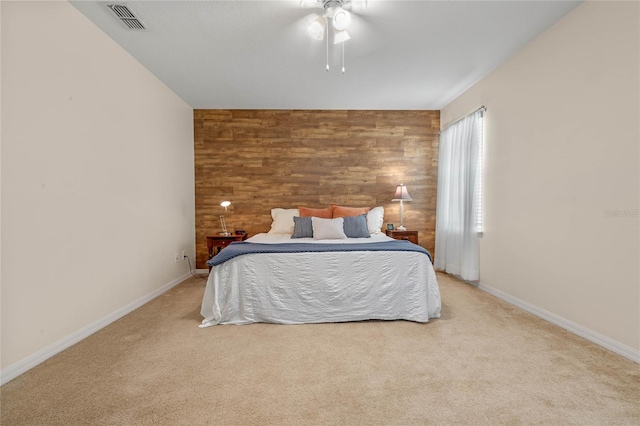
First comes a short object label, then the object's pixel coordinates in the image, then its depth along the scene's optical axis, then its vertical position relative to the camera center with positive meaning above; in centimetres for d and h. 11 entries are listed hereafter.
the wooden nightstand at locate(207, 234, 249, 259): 404 -48
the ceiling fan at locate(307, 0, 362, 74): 220 +146
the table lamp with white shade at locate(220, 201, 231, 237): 448 -29
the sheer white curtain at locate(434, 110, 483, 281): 365 +12
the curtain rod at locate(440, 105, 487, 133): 355 +121
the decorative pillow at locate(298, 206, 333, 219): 416 -10
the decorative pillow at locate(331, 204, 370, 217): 413 -7
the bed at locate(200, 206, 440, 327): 261 -73
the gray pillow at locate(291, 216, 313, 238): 370 -28
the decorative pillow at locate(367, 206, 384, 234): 412 -20
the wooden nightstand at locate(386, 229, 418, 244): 416 -41
